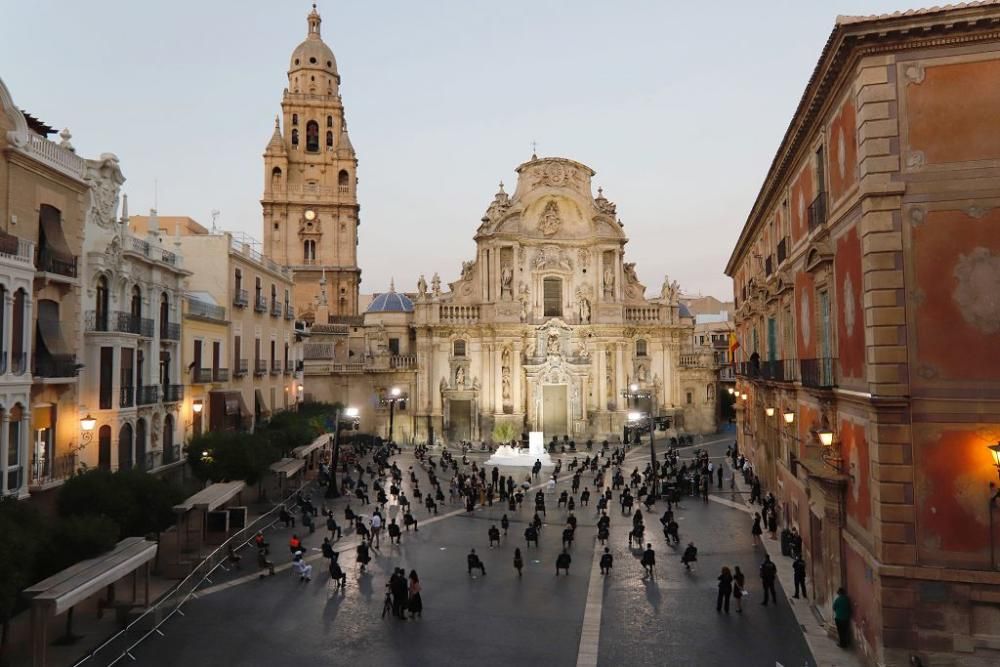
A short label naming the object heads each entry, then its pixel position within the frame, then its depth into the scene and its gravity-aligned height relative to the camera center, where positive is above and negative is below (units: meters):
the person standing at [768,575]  17.50 -5.39
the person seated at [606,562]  20.45 -5.83
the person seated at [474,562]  20.31 -5.72
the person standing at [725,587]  17.12 -5.53
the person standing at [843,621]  14.53 -5.42
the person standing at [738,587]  17.41 -5.68
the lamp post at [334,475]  32.44 -5.08
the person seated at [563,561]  20.45 -5.79
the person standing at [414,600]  16.75 -5.63
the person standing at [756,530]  23.98 -5.84
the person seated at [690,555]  20.71 -5.73
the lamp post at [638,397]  31.68 -2.63
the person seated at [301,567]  19.84 -5.72
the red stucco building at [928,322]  12.12 +0.63
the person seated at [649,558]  20.28 -5.68
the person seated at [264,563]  20.59 -5.80
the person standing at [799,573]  17.89 -5.45
